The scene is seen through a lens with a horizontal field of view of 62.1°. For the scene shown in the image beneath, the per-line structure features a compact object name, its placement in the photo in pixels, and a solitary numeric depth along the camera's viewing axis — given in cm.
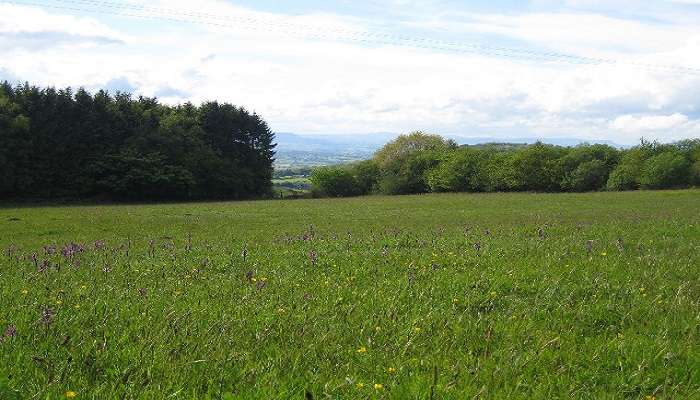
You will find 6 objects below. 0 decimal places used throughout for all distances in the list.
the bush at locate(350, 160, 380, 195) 9756
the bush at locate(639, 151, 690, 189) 7819
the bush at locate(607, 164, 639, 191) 8056
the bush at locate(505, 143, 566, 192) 8488
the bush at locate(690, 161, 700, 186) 7769
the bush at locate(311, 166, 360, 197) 9175
